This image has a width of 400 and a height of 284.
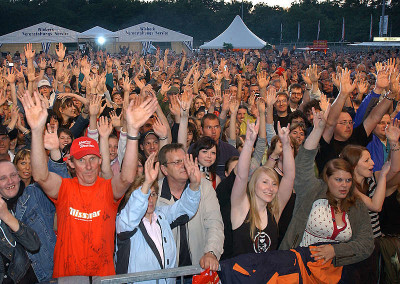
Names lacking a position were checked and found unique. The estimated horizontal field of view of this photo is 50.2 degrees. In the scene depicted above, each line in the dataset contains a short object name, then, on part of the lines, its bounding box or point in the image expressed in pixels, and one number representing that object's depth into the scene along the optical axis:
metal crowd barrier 2.77
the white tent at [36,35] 24.00
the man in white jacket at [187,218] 3.45
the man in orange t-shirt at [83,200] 3.13
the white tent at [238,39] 29.52
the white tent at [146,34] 26.30
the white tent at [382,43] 32.26
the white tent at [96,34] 26.03
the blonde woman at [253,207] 3.50
